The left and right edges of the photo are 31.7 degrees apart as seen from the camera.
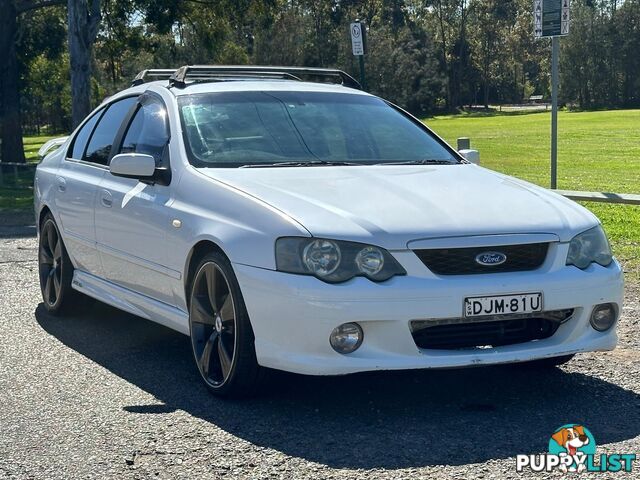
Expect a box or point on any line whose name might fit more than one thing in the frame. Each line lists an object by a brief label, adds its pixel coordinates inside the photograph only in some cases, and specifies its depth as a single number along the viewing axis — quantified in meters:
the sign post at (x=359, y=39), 16.05
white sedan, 5.06
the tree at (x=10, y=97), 28.19
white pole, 13.12
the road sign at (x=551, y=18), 12.62
